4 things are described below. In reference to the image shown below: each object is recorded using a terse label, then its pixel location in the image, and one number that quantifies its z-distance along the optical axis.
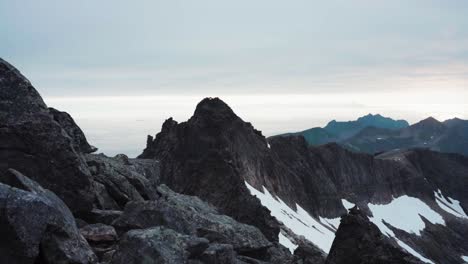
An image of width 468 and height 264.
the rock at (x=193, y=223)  22.81
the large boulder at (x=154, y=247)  18.31
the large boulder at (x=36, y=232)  16.25
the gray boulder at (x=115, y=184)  26.98
